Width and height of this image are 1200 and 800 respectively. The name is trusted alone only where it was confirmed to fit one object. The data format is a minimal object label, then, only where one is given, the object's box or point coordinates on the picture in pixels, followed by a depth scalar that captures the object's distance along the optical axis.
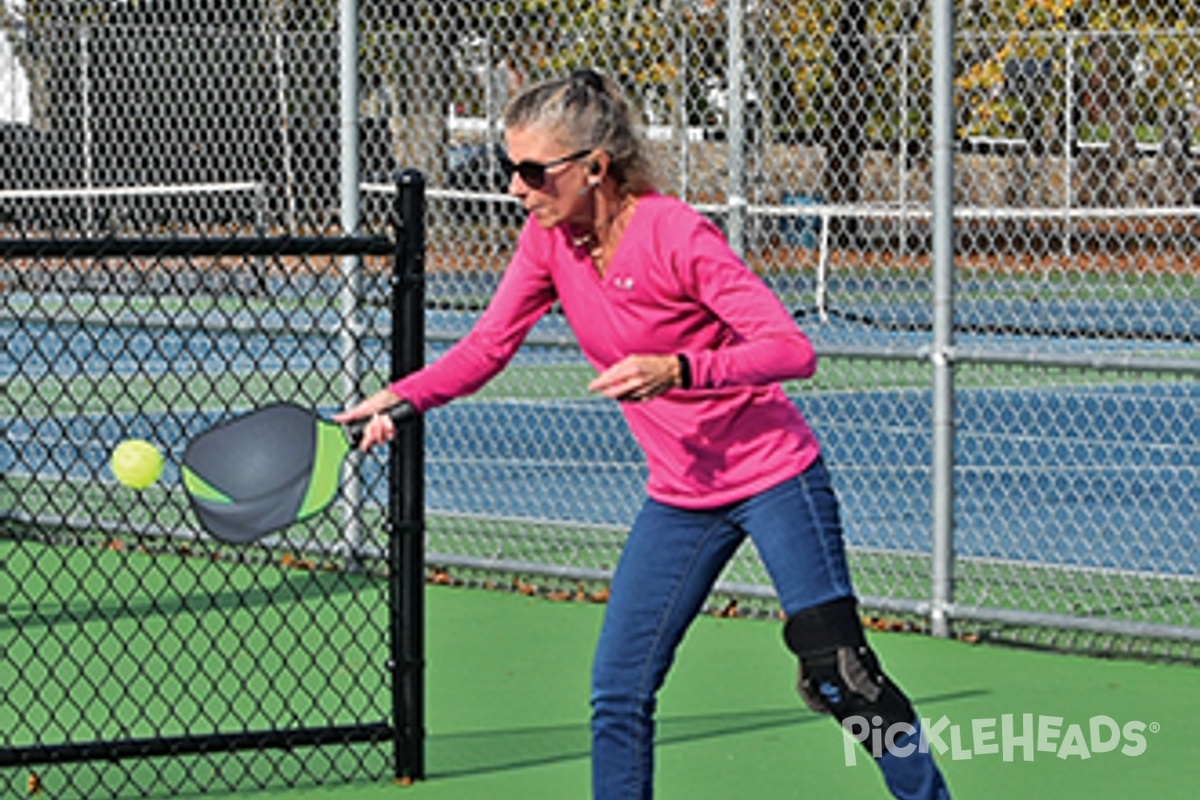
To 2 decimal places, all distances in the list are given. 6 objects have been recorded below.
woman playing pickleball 7.67
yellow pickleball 8.70
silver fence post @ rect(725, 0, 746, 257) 13.76
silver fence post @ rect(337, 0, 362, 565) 14.56
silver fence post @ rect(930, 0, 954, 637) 12.83
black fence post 9.80
